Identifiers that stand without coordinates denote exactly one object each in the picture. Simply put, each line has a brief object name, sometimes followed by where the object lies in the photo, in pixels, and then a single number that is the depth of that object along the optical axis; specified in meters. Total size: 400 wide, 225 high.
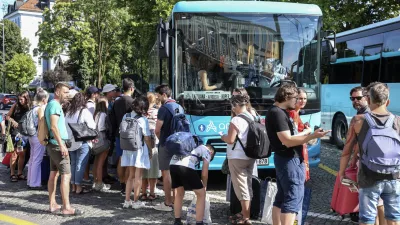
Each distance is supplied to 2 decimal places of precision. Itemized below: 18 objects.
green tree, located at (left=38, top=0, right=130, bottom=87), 33.94
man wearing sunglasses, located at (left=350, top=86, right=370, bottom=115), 5.94
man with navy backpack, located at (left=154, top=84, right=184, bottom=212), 6.39
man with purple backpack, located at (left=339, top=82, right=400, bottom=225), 4.07
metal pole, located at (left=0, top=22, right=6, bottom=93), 58.06
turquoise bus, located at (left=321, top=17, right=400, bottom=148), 11.16
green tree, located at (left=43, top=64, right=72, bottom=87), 50.04
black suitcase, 5.98
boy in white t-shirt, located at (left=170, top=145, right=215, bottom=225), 5.30
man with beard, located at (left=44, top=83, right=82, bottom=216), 6.02
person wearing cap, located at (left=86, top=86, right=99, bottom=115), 8.16
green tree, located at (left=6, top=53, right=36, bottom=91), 60.03
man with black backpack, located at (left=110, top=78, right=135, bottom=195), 7.39
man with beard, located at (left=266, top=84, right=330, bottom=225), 4.40
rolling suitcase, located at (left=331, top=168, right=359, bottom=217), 5.48
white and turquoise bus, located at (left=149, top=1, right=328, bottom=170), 7.43
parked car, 39.97
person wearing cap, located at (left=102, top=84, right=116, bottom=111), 8.45
